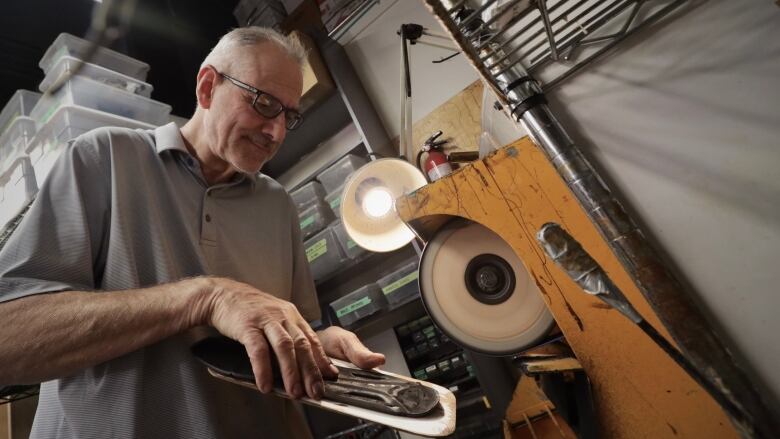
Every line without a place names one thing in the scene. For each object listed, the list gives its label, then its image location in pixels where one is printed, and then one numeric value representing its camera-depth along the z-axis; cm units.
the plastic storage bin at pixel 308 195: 204
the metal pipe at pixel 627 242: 48
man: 56
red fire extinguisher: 135
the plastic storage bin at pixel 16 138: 176
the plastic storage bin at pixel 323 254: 189
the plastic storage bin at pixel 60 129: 155
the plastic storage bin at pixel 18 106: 181
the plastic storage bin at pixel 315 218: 200
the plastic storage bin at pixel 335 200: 191
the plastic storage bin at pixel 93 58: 174
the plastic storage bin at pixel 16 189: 159
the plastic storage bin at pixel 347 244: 182
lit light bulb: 136
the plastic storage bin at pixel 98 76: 166
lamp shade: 134
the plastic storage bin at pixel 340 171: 194
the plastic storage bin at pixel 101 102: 164
